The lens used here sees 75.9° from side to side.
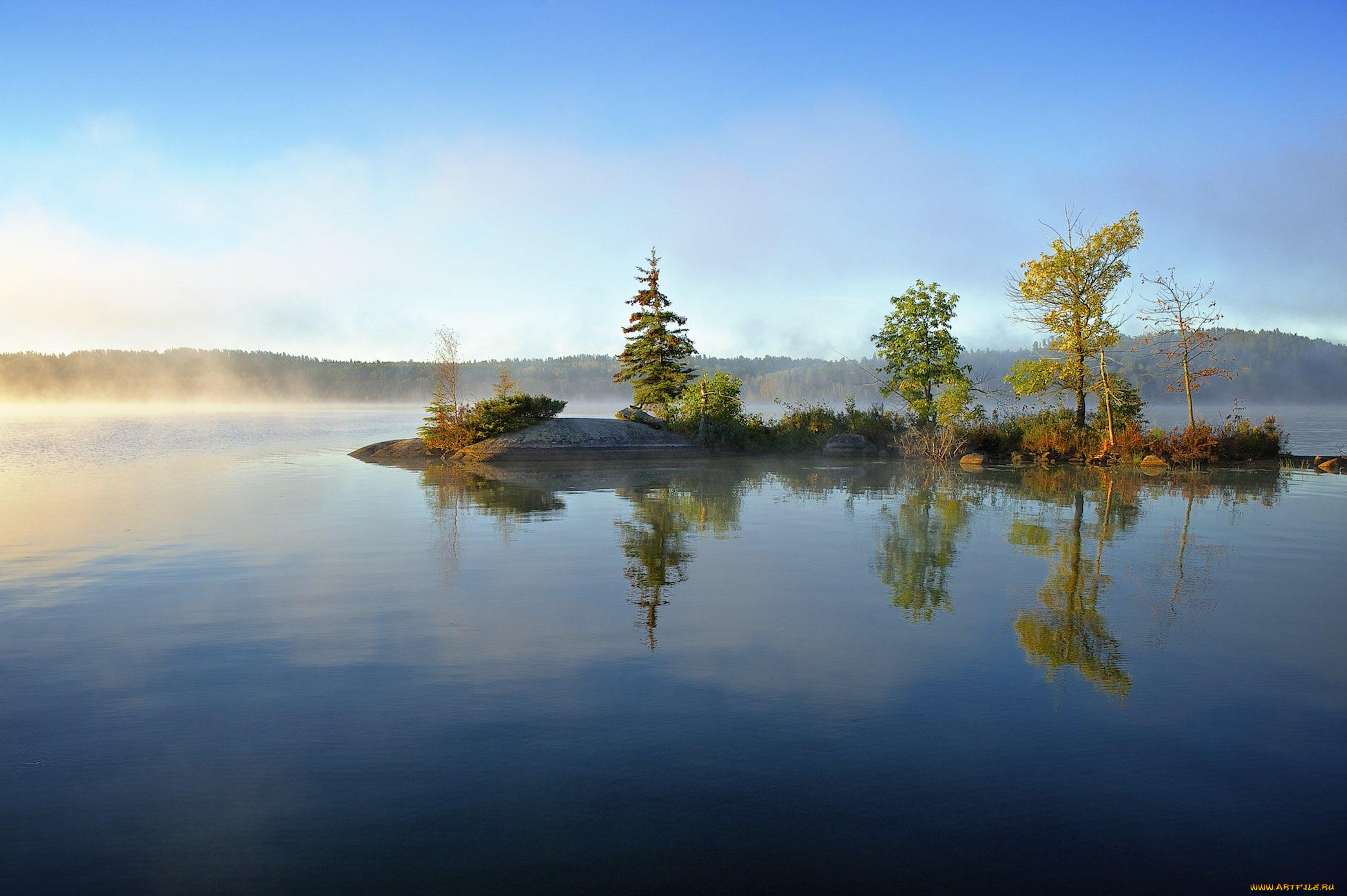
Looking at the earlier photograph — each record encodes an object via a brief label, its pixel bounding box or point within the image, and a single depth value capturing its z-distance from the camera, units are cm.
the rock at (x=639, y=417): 2662
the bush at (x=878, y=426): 2644
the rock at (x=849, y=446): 2494
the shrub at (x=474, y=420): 2398
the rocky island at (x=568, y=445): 2342
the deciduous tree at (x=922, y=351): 2538
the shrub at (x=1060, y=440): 2303
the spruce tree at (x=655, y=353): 2809
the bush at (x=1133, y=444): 2192
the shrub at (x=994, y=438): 2428
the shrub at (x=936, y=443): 2292
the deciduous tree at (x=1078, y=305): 2334
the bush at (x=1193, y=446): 2105
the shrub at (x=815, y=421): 2731
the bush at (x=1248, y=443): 2187
